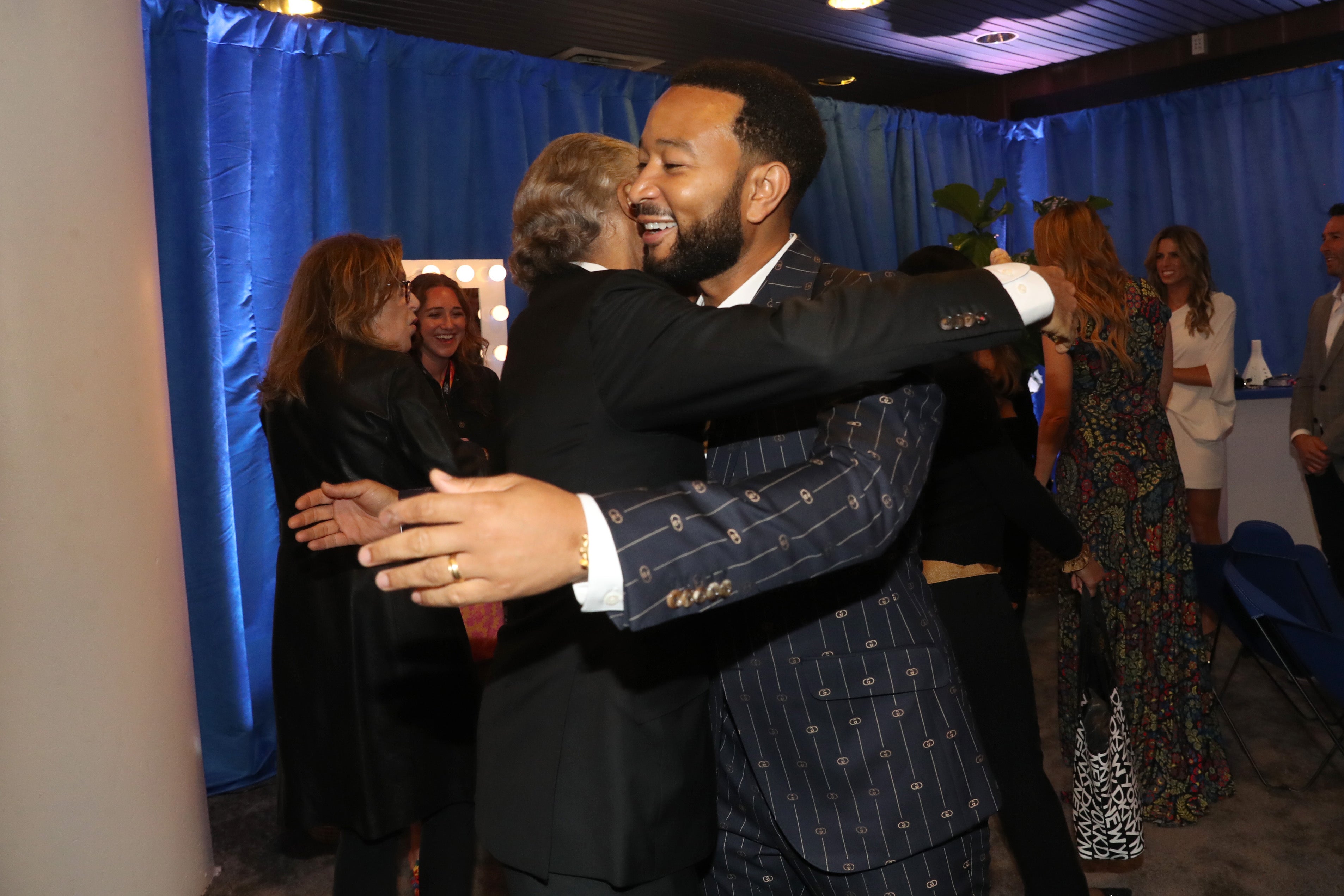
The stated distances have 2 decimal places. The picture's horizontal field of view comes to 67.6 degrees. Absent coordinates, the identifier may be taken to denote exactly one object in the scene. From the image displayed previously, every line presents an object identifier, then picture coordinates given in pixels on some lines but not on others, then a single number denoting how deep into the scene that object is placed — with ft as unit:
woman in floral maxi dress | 10.13
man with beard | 4.13
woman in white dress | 15.69
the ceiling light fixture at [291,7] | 15.30
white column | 7.20
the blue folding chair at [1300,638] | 8.58
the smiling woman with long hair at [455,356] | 12.92
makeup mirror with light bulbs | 14.16
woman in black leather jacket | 7.47
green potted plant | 19.56
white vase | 18.93
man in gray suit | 14.20
